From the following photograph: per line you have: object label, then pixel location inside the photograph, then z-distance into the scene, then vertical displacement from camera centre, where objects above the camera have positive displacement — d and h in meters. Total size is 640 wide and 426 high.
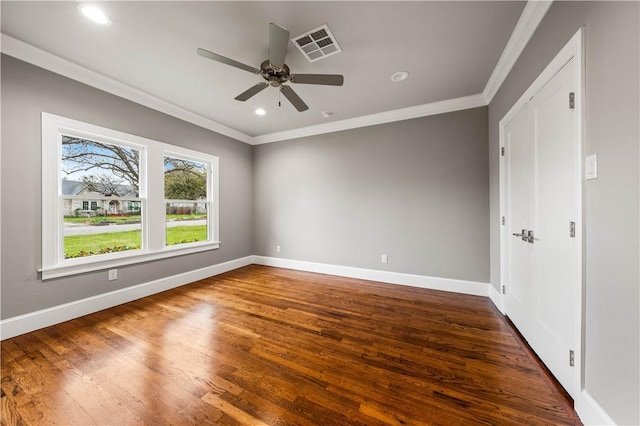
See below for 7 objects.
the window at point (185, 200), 3.49 +0.21
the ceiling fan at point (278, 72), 1.73 +1.31
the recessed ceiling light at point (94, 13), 1.69 +1.57
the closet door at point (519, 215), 1.98 -0.04
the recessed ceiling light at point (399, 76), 2.54 +1.59
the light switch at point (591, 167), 1.16 +0.24
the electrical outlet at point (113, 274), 2.77 -0.77
